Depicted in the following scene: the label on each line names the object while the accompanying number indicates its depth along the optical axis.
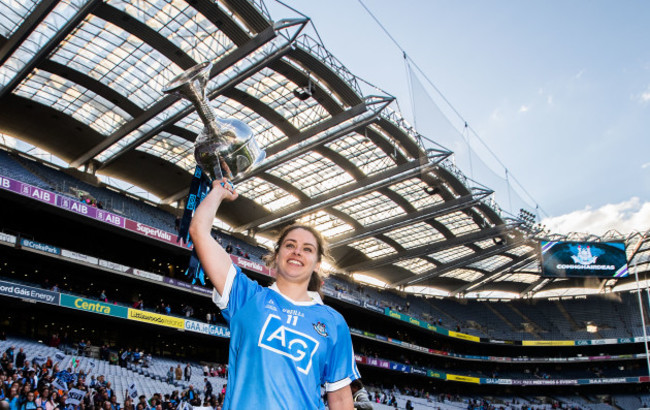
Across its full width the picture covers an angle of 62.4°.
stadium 23.86
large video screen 44.72
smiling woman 2.30
